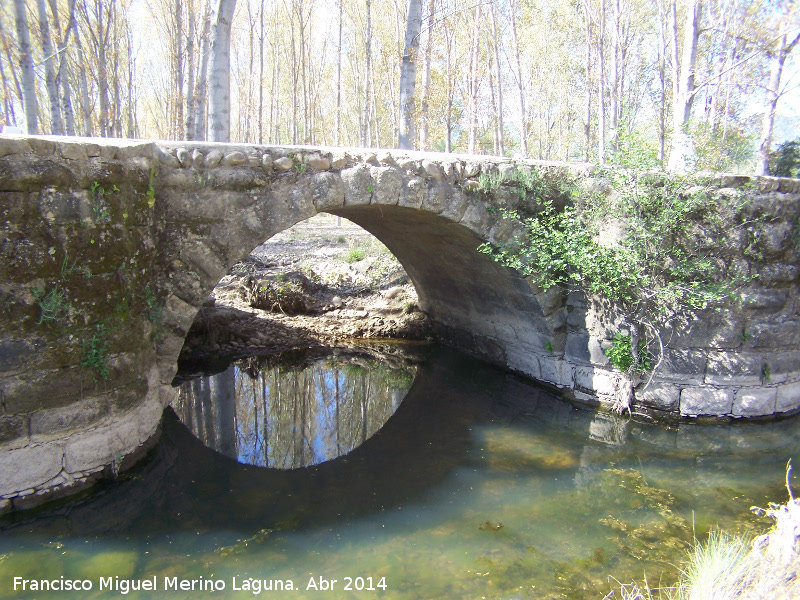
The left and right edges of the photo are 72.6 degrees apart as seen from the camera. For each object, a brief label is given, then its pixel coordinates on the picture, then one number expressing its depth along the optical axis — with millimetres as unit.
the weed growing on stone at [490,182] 5840
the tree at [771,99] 9484
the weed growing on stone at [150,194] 4366
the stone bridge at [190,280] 3711
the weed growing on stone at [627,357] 6077
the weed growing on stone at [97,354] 3984
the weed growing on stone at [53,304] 3715
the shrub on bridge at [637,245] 5637
